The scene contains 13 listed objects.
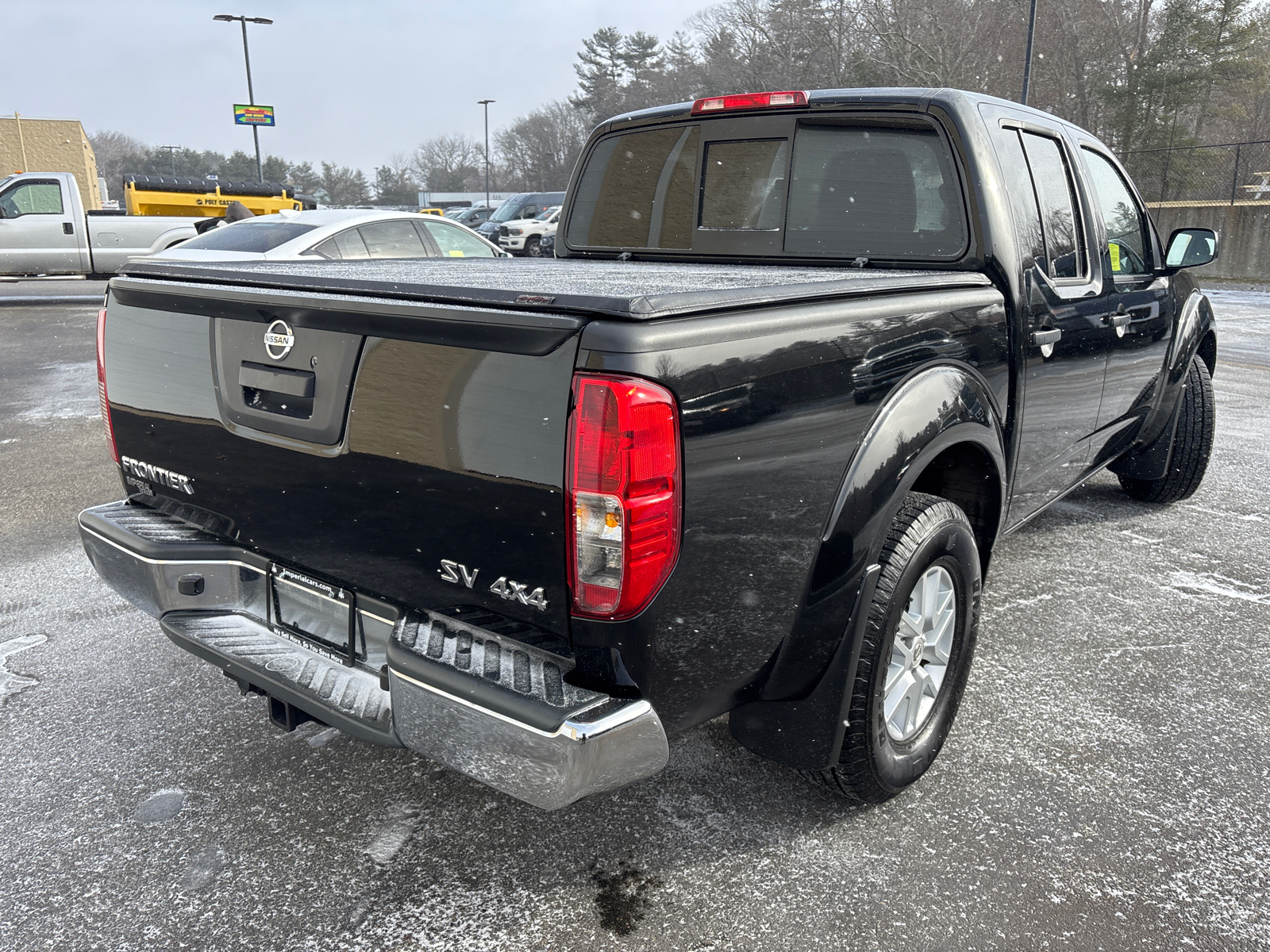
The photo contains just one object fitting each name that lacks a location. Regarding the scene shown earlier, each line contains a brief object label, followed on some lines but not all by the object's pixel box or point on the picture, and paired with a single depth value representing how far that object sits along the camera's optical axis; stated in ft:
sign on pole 108.87
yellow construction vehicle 63.26
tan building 153.89
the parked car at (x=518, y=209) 93.45
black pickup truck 5.73
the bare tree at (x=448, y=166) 370.32
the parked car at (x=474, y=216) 118.67
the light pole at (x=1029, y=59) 75.97
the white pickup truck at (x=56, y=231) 53.42
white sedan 29.99
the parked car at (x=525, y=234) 89.61
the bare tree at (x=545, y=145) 292.20
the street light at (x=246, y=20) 109.81
